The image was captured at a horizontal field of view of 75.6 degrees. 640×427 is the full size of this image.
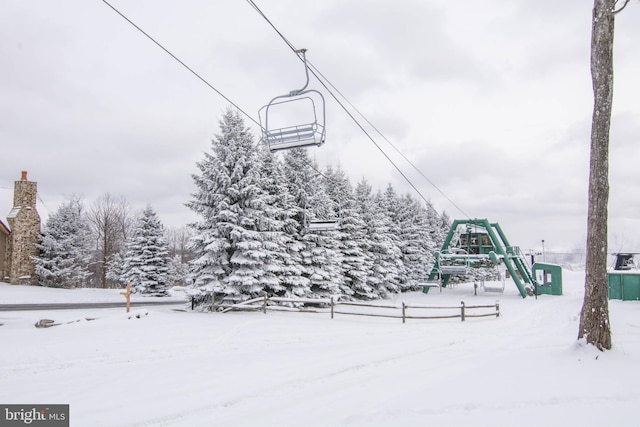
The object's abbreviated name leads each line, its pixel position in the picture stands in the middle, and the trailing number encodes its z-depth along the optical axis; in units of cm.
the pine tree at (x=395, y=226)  3644
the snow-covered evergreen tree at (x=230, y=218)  1981
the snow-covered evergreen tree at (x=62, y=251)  3141
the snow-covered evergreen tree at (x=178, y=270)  5554
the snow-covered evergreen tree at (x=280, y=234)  2100
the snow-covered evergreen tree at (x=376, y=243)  3209
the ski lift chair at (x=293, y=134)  1015
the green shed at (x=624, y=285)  2548
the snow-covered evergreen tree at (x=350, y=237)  2922
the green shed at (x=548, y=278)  3175
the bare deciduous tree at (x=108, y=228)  4738
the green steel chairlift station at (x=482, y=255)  2956
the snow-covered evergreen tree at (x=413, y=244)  4112
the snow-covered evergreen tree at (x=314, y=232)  2472
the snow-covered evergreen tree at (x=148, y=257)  3362
